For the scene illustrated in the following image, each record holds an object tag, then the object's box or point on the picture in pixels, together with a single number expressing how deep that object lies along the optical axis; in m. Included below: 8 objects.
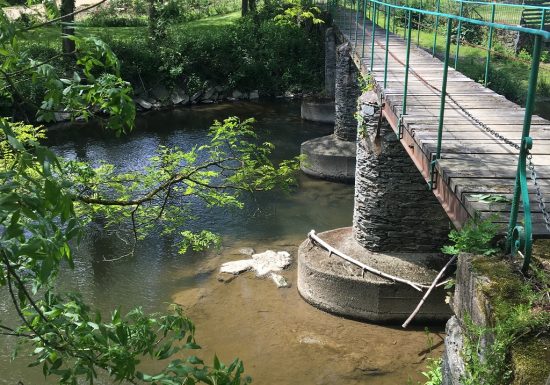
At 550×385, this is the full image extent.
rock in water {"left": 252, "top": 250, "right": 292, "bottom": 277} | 11.79
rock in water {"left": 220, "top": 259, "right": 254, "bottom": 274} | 11.77
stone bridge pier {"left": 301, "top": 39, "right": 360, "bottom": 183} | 16.83
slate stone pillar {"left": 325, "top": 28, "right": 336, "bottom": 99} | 23.77
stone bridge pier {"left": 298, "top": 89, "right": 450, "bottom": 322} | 9.74
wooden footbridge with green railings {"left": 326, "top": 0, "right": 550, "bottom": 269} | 3.90
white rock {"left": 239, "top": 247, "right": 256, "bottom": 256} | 12.50
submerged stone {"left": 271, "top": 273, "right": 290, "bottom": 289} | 11.26
